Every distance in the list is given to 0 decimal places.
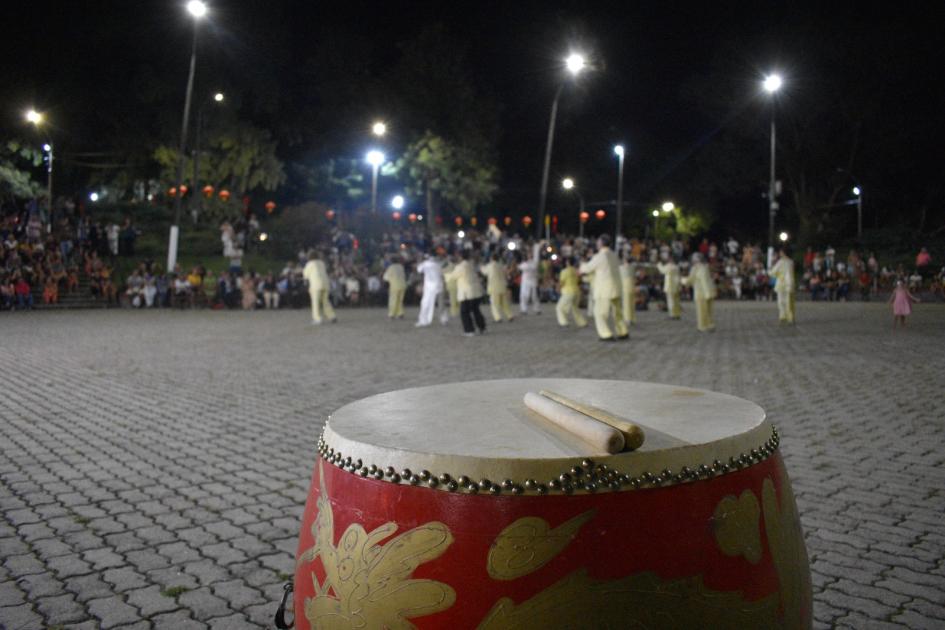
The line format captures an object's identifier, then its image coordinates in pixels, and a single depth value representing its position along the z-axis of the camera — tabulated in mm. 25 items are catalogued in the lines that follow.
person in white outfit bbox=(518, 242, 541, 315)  21969
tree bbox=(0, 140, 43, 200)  25203
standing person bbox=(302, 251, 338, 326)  18328
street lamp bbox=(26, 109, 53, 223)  25703
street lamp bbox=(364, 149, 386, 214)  38250
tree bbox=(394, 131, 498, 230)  40688
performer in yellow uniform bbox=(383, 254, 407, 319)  19922
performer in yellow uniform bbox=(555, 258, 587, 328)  17719
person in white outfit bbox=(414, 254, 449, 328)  17797
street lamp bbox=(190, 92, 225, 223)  33031
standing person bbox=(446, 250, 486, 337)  15438
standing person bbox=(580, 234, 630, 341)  13977
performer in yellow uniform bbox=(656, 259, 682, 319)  20766
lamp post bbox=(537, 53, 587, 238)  25123
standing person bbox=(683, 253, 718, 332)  16344
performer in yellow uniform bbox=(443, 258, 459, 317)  18844
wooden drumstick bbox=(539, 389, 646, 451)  1822
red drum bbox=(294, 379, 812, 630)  1731
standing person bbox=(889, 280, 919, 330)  16906
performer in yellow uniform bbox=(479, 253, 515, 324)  19375
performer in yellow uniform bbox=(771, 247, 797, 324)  17438
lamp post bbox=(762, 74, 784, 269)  31688
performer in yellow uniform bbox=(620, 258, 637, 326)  18438
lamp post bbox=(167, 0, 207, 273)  25172
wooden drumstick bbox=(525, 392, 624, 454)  1800
